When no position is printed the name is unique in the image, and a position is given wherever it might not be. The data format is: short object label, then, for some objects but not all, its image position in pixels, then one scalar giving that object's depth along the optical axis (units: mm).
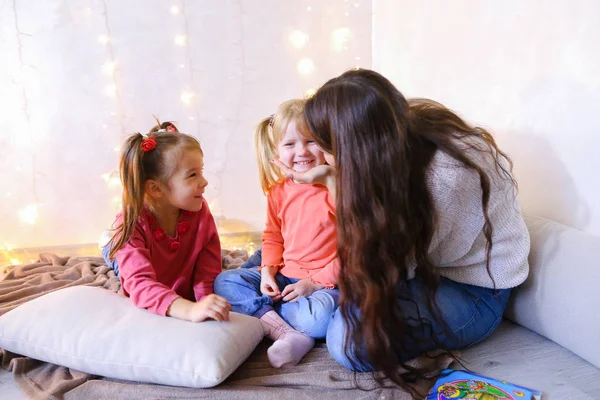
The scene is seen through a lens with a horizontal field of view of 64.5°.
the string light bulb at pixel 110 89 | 1996
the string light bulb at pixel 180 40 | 2010
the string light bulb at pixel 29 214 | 2043
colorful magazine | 890
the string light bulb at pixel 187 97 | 2061
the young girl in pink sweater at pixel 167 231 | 1113
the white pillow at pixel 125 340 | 956
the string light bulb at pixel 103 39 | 1957
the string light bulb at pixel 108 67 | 1978
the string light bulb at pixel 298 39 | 2100
